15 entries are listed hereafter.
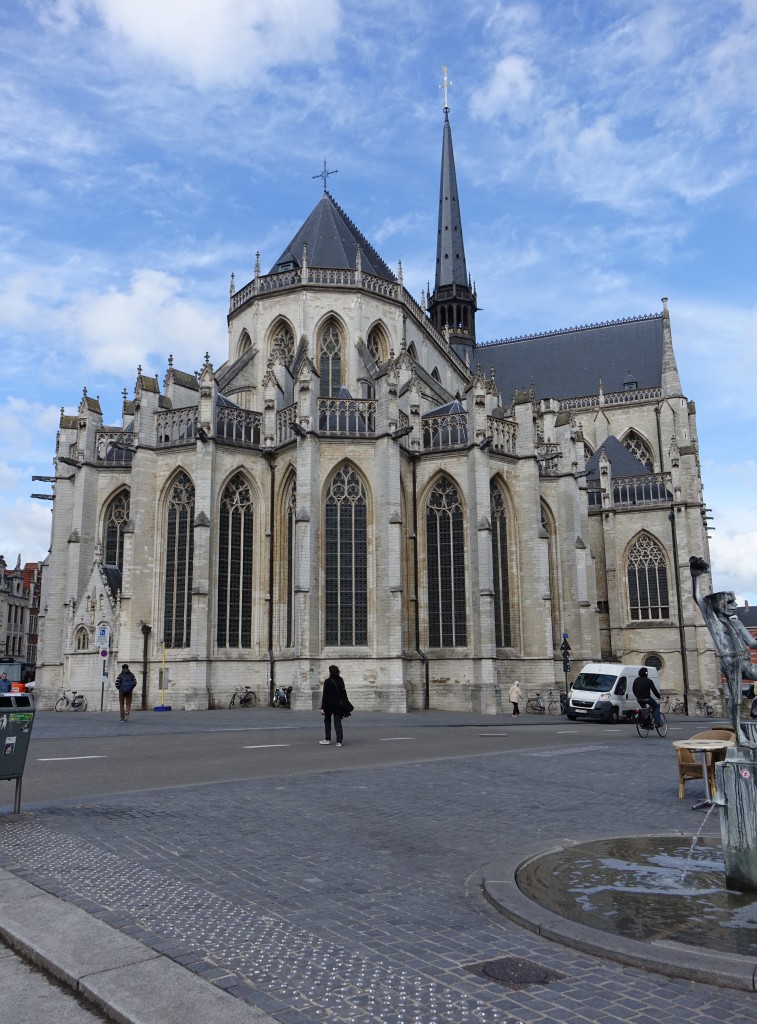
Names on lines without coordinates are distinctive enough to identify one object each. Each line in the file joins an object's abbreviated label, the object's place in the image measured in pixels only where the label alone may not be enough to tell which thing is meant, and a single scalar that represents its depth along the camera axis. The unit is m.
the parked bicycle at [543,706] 30.16
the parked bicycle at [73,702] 29.80
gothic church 29.03
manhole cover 3.63
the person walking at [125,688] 22.19
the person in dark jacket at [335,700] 14.89
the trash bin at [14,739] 7.35
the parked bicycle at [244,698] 29.11
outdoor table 8.55
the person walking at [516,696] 27.66
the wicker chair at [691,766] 9.09
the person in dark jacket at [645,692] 18.33
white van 26.08
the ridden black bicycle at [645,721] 18.62
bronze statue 6.28
